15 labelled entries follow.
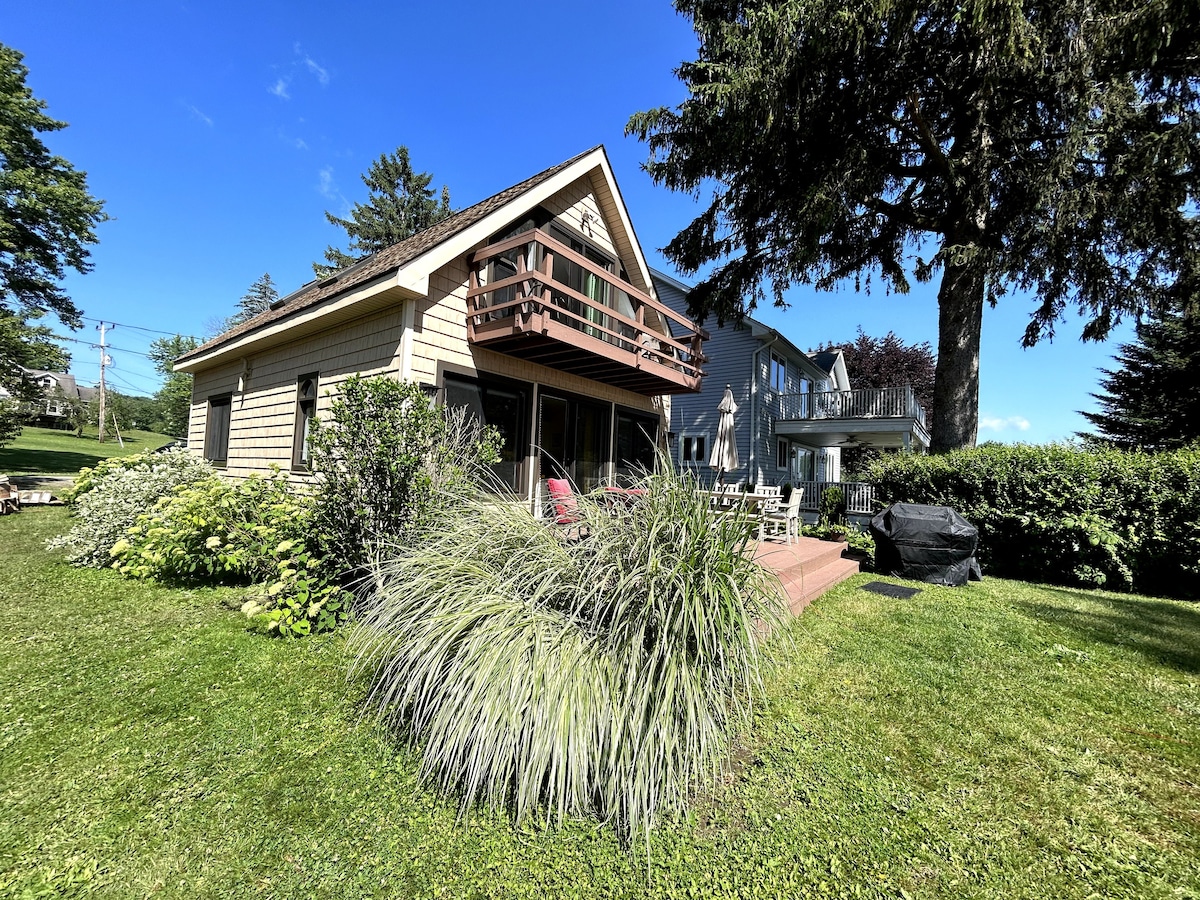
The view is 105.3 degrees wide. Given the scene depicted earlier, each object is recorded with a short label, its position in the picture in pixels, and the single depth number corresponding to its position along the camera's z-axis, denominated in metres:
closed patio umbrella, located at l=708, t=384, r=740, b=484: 8.29
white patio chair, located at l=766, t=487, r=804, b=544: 8.20
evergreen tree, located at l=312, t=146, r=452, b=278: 28.98
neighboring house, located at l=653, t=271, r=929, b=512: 16.25
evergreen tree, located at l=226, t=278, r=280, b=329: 43.09
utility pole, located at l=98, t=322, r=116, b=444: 38.75
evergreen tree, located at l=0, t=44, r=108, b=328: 17.06
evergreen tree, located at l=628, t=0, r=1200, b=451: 8.60
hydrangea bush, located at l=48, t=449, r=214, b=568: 6.29
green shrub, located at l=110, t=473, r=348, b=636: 4.25
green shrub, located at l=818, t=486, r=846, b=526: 13.13
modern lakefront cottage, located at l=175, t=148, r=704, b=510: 6.47
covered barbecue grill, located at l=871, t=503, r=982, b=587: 7.34
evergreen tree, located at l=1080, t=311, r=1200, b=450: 17.81
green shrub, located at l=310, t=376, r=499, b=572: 4.30
